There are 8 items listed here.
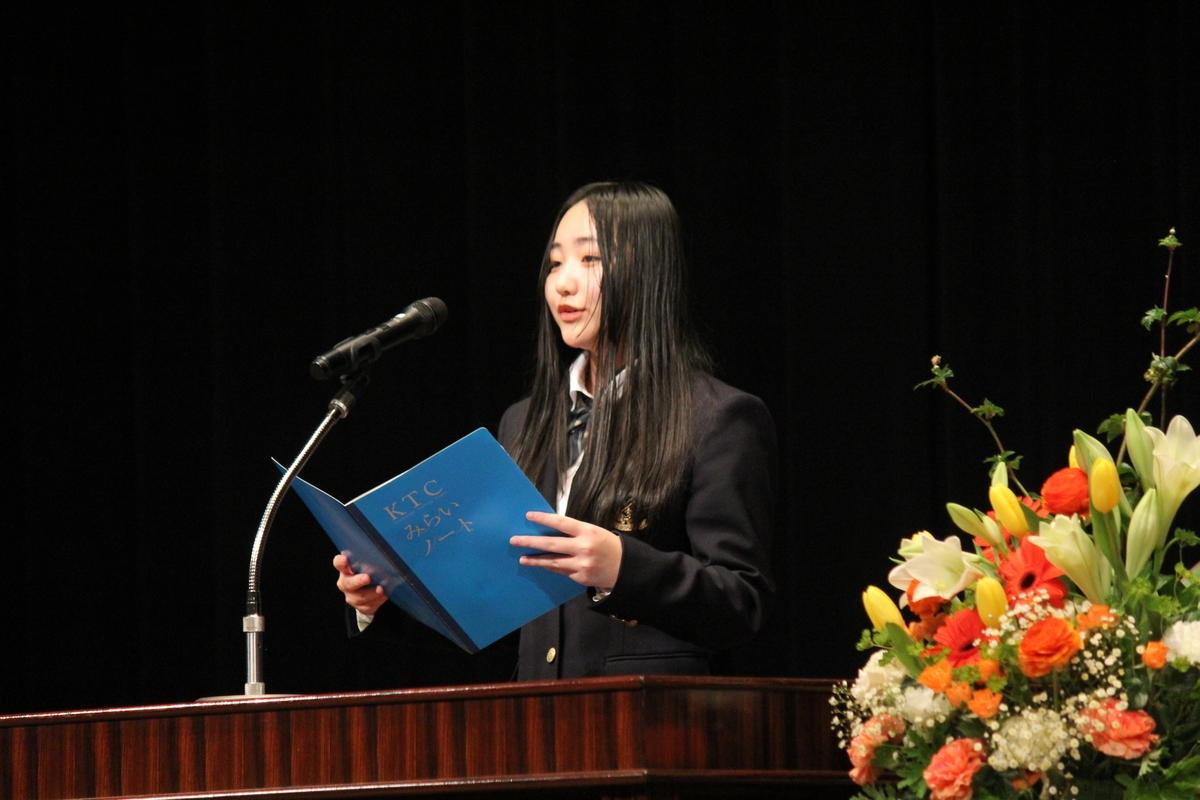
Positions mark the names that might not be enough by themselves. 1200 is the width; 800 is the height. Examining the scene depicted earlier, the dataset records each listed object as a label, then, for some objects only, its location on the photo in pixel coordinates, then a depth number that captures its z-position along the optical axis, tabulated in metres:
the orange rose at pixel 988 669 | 7.45
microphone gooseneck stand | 7.86
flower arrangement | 7.42
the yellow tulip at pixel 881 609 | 7.63
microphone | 7.95
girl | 7.91
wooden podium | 7.51
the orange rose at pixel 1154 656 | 7.43
